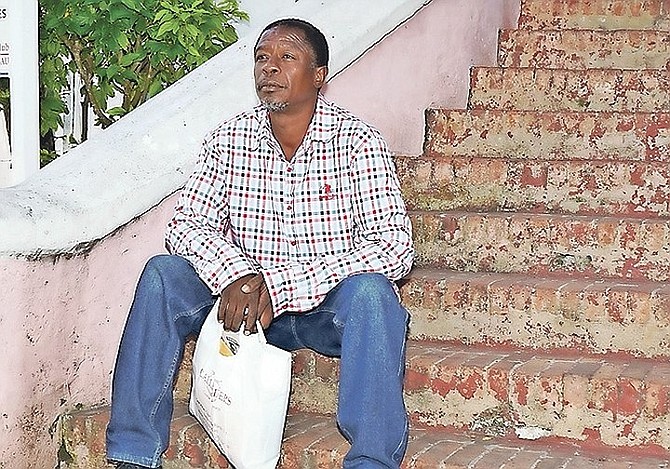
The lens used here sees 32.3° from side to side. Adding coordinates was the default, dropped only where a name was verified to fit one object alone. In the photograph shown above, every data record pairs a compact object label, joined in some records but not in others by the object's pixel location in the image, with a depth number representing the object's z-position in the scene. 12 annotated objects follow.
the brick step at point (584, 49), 5.23
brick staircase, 3.29
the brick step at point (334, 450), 3.17
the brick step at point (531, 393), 3.26
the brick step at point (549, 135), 4.58
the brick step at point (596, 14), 5.62
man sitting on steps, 3.01
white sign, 3.88
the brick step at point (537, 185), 4.26
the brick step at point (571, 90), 4.91
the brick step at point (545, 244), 3.95
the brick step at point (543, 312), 3.60
